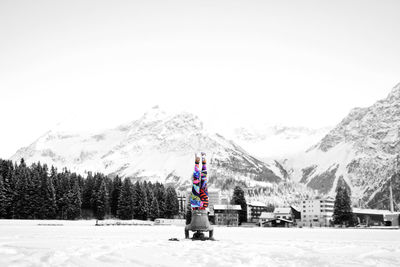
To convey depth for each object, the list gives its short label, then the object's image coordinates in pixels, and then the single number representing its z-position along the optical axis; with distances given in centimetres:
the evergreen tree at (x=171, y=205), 15925
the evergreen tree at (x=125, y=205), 13938
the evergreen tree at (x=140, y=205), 14332
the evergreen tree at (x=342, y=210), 13338
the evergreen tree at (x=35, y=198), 11581
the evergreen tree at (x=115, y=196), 14623
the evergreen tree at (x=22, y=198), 11338
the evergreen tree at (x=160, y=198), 15650
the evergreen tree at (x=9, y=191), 10988
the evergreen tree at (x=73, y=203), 12438
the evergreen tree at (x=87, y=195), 14125
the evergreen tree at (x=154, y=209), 14612
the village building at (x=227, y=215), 15075
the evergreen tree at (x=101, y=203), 13525
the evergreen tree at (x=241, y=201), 14650
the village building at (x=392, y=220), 17675
